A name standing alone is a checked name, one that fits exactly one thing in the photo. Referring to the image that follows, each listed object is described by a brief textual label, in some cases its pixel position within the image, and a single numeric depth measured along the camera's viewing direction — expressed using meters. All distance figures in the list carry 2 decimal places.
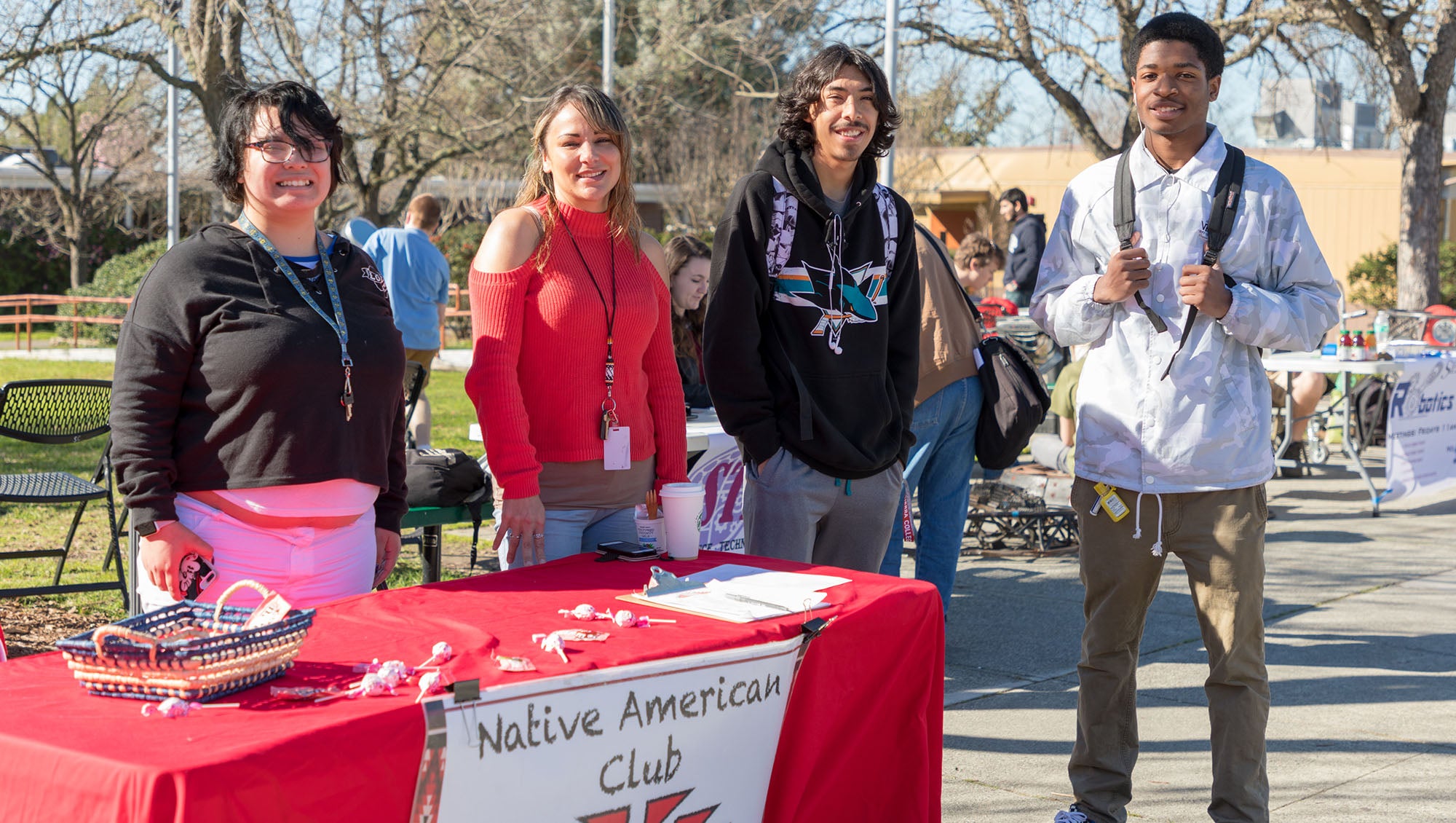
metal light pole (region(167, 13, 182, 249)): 15.73
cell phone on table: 3.15
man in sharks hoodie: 3.51
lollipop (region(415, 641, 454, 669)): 2.22
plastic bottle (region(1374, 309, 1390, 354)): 10.13
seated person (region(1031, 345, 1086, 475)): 7.92
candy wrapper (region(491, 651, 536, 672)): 2.20
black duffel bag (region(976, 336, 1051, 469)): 5.10
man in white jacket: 3.29
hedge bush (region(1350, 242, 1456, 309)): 25.39
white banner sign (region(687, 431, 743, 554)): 5.60
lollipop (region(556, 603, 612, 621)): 2.56
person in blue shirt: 9.23
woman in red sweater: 3.22
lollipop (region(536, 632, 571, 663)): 2.31
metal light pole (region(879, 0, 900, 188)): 13.38
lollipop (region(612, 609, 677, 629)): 2.52
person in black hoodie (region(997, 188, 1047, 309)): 12.04
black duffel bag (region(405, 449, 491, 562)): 4.81
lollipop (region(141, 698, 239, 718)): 1.92
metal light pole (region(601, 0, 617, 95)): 16.72
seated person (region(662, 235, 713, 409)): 5.59
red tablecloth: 1.75
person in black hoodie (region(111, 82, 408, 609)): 2.73
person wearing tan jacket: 5.14
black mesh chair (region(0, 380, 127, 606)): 5.83
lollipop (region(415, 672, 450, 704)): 2.04
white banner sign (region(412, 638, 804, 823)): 2.06
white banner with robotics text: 8.95
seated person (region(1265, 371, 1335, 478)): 9.77
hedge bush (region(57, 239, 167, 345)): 22.64
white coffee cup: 3.14
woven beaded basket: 1.98
